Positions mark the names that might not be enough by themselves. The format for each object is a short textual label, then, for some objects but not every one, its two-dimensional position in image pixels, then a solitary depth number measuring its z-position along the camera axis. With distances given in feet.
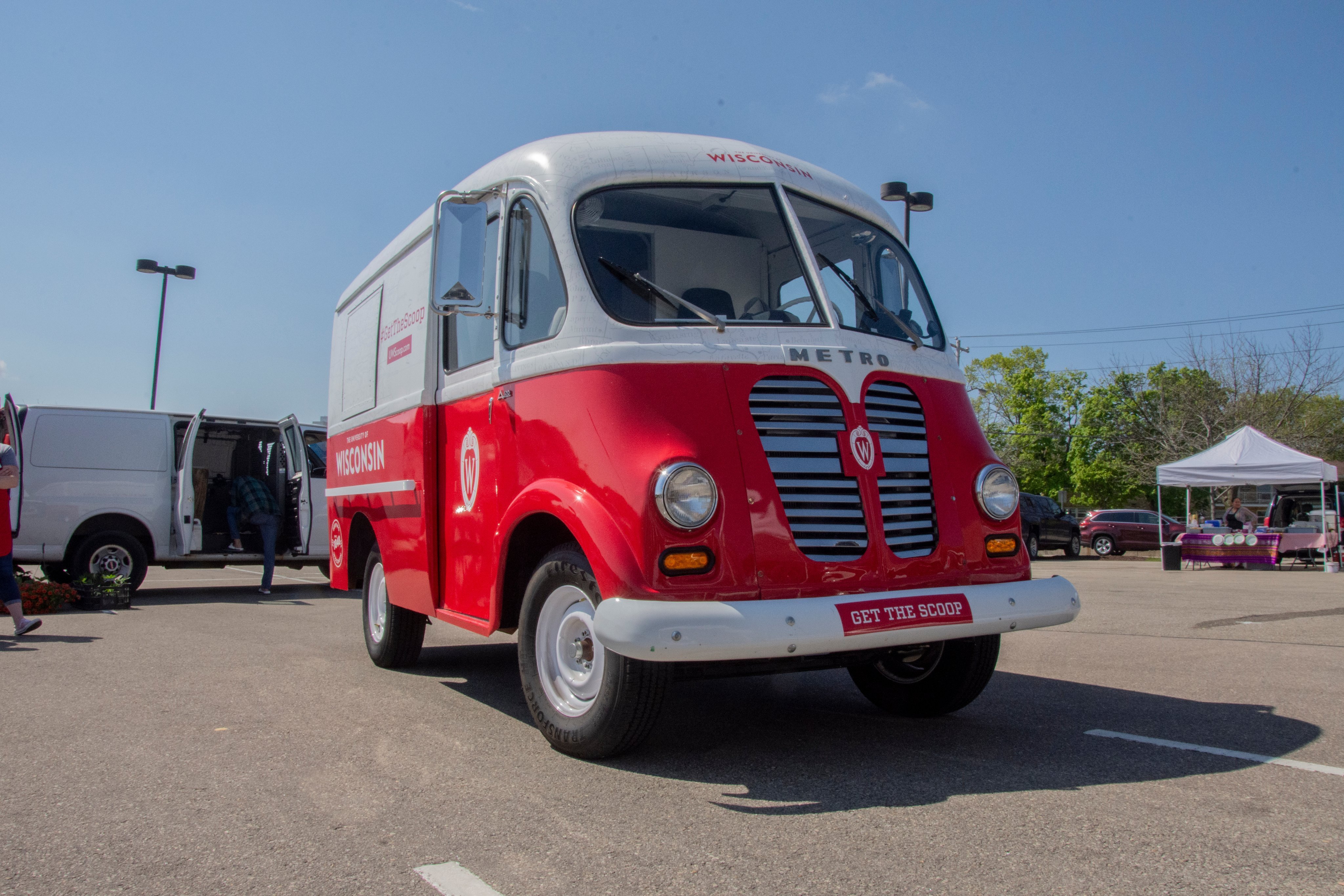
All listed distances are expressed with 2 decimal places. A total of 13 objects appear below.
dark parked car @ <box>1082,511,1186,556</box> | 92.22
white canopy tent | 60.18
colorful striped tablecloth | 64.03
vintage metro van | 12.25
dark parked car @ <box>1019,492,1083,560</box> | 84.48
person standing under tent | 72.54
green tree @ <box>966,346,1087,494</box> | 176.35
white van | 38.01
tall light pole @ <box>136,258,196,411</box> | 75.61
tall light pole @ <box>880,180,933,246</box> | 52.90
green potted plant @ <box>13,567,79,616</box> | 33.83
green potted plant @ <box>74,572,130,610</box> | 36.04
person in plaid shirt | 41.65
